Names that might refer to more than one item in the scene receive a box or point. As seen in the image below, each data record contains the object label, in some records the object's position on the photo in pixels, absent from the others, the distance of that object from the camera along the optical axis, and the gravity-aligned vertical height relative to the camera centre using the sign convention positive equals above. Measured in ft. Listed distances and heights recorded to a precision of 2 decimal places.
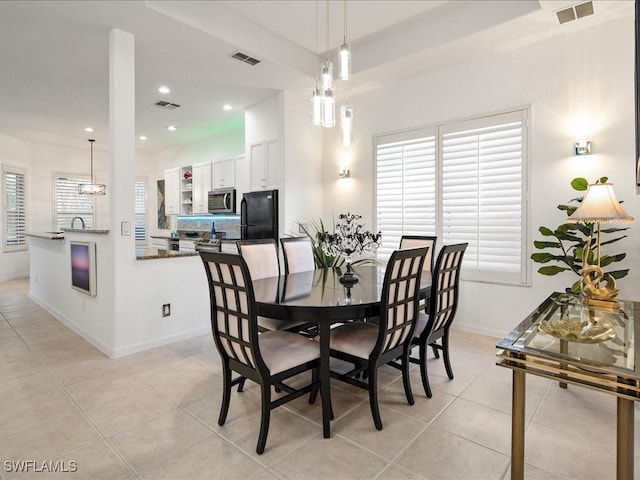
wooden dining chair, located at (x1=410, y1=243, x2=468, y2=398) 8.18 -1.87
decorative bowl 4.81 -1.44
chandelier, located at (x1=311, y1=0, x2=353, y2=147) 8.27 +3.19
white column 10.39 +1.89
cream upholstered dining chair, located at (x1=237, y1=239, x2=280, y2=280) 9.43 -0.77
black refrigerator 15.84 +0.64
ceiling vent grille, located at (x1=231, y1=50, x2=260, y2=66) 12.12 +5.89
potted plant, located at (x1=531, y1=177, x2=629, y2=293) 9.50 -0.50
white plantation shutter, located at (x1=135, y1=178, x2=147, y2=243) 29.27 +1.43
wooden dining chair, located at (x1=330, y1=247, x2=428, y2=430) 6.76 -2.19
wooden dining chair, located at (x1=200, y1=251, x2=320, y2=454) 6.09 -2.24
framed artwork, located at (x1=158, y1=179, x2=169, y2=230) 27.96 +1.32
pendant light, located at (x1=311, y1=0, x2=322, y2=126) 8.76 +3.00
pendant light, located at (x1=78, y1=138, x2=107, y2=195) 22.68 +2.50
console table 4.02 -1.53
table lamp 6.72 +0.23
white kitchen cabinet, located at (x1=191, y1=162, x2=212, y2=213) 22.24 +2.72
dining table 6.44 -1.40
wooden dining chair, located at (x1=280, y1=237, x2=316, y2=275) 10.92 -0.81
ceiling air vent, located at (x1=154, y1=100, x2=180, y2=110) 17.16 +5.99
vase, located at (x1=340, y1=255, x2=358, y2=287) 8.70 -1.23
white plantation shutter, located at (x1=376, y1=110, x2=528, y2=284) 11.94 +1.46
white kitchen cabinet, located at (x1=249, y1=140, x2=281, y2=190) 15.93 +2.93
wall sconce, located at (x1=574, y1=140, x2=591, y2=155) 10.46 +2.38
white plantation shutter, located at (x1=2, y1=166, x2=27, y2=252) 22.72 +1.25
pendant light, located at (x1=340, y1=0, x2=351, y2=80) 8.23 +3.83
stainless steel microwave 19.51 +1.56
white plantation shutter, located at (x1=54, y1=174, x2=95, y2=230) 25.81 +1.88
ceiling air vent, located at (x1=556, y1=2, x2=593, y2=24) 9.52 +5.91
